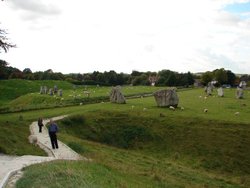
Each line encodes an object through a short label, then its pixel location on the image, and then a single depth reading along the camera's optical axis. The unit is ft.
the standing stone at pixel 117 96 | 128.71
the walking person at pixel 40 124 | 78.03
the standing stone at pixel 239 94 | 145.78
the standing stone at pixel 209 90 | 167.98
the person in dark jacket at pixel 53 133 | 61.35
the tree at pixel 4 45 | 66.90
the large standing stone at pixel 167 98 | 115.18
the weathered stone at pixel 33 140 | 64.92
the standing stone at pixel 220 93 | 156.17
